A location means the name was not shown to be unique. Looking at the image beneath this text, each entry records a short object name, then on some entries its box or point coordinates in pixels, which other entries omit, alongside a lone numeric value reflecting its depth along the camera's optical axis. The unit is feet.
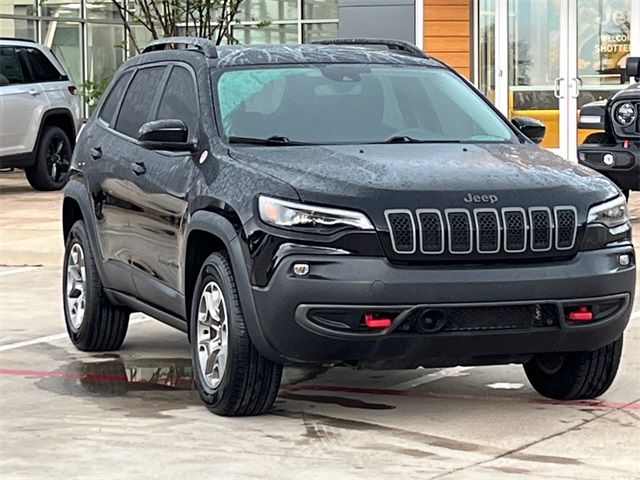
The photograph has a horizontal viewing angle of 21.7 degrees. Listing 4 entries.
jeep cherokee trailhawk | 22.54
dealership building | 76.95
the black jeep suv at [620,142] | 51.24
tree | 62.28
